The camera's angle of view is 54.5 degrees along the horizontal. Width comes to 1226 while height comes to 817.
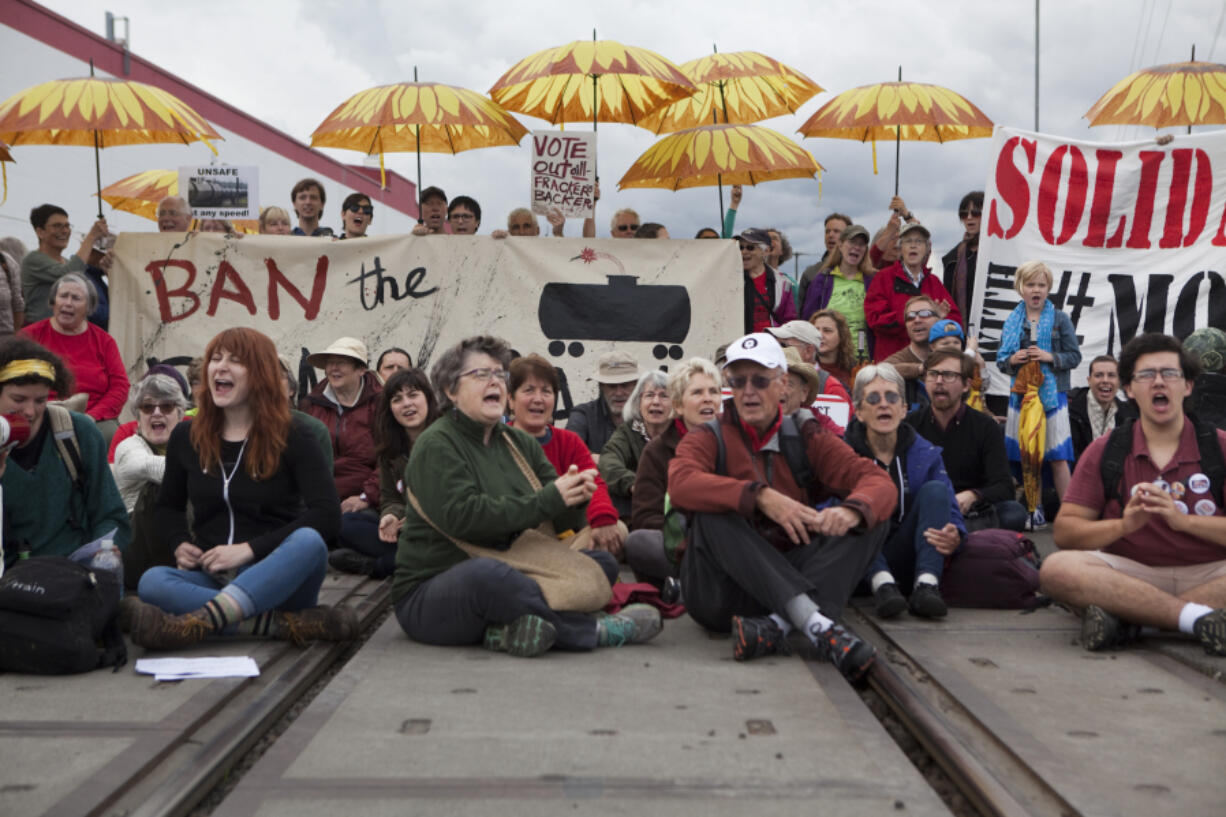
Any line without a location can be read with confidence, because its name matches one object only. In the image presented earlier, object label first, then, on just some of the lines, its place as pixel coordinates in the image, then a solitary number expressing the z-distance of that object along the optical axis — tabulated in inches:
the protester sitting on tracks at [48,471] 174.4
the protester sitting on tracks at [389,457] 246.5
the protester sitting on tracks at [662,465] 214.5
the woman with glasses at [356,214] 353.1
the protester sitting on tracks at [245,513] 174.9
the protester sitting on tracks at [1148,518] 175.0
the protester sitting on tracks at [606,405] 265.3
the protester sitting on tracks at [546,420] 210.5
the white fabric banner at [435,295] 344.2
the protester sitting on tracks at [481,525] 169.0
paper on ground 157.9
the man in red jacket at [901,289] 314.7
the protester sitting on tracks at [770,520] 170.2
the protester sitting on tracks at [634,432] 240.8
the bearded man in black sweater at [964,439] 232.7
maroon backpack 209.5
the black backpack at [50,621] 159.0
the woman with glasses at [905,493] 204.1
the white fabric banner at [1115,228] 348.8
